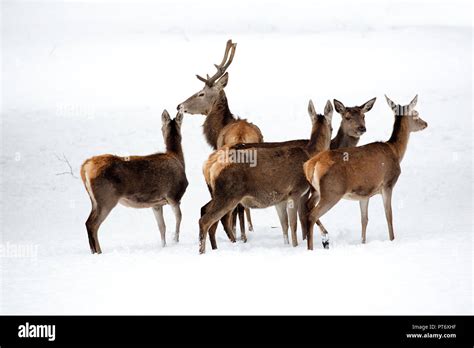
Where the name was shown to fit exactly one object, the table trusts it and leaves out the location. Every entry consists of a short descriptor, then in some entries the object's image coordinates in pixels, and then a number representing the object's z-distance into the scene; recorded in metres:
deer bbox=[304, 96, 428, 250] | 11.92
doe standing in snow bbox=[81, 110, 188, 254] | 12.40
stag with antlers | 15.91
